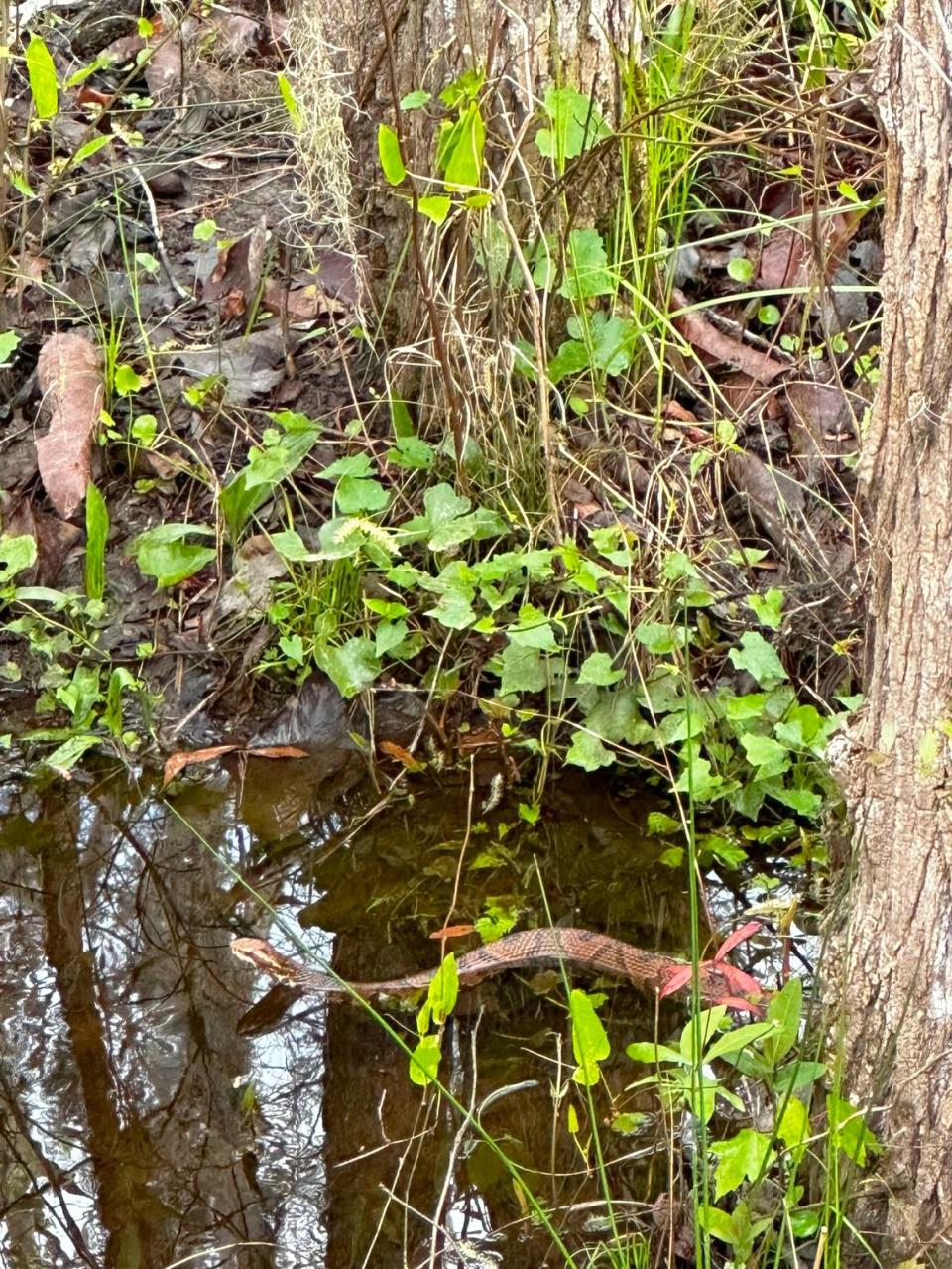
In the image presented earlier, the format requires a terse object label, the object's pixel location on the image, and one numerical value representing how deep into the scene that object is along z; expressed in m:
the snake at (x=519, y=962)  2.98
